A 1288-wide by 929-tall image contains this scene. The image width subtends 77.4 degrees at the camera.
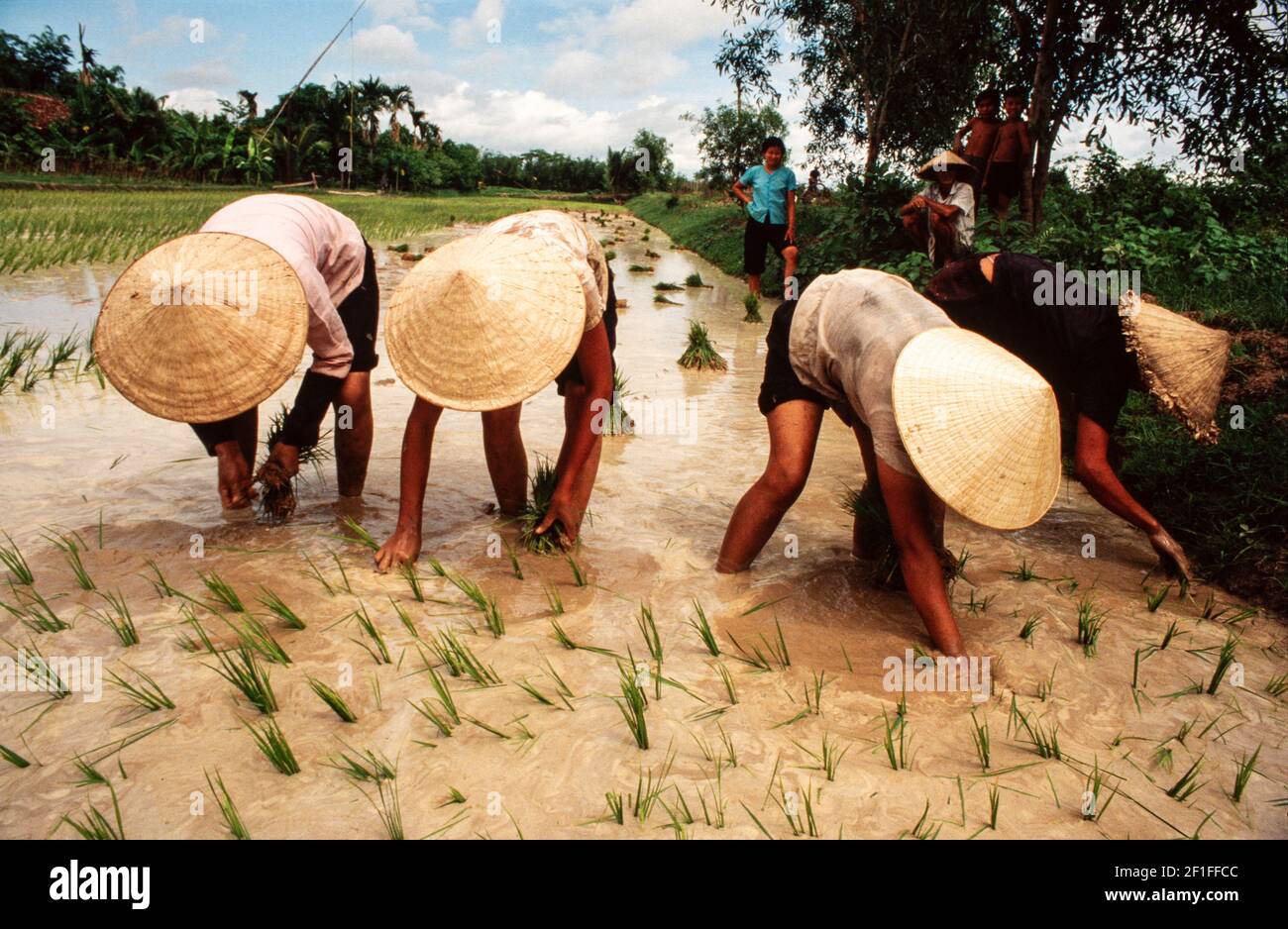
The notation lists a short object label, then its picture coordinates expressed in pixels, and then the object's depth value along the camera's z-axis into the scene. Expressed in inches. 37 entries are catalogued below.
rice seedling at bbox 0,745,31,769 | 66.2
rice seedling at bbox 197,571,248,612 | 93.0
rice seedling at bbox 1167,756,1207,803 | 68.3
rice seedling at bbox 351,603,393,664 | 86.3
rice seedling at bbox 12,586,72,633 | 88.5
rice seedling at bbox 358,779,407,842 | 60.4
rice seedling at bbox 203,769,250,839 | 59.7
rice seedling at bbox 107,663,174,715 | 75.4
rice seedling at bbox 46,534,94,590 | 98.3
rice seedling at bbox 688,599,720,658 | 89.3
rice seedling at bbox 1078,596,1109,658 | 94.3
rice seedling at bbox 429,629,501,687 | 82.5
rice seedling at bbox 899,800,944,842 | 62.7
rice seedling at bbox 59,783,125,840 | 57.9
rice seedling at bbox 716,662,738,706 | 80.8
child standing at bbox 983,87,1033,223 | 277.4
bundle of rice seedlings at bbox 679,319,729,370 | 246.1
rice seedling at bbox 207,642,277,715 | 75.4
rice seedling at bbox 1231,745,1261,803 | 69.6
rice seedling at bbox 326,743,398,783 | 67.7
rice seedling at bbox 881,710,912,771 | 71.1
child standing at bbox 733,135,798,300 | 330.0
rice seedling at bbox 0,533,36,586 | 97.7
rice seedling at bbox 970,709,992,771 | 70.9
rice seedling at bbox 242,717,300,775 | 67.1
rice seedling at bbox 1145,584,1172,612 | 105.0
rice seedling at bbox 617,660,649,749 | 72.7
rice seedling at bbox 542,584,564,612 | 98.4
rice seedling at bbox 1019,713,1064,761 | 73.1
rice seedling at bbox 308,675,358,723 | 74.3
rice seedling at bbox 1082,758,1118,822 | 66.2
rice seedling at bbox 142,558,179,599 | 97.2
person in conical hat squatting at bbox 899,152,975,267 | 163.3
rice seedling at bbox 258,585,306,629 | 90.2
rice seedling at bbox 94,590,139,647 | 86.7
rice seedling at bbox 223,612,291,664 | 84.2
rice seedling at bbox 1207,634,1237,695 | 85.5
